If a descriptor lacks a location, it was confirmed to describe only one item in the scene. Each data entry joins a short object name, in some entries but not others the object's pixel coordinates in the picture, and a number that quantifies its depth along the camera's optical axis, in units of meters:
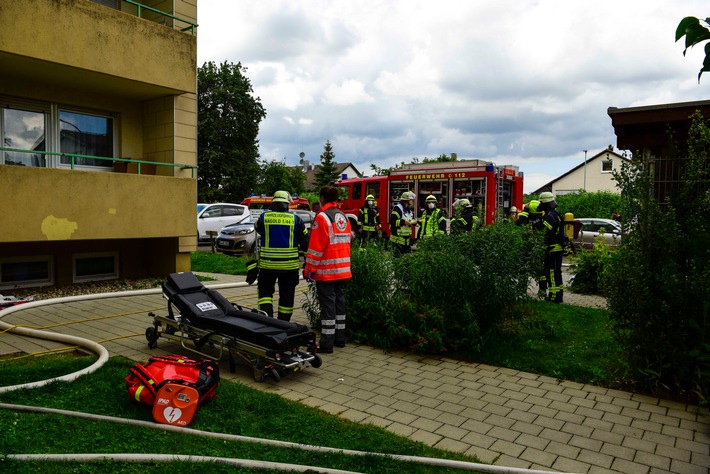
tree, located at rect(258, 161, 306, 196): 51.31
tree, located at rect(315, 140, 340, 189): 66.69
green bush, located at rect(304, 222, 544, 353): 6.39
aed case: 3.97
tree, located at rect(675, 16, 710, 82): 1.77
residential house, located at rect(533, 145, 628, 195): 60.31
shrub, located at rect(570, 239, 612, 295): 10.99
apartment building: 8.91
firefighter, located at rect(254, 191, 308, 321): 6.50
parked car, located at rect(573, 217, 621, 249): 20.96
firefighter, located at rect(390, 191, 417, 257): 13.17
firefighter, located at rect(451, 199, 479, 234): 7.57
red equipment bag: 3.99
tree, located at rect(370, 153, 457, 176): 53.93
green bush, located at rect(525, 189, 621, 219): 32.16
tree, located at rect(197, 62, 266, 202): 47.44
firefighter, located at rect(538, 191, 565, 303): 9.56
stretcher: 5.18
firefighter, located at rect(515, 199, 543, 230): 10.35
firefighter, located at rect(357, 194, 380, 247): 14.48
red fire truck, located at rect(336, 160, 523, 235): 18.31
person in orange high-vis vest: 6.33
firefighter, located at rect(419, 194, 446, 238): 10.96
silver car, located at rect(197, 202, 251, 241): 20.14
